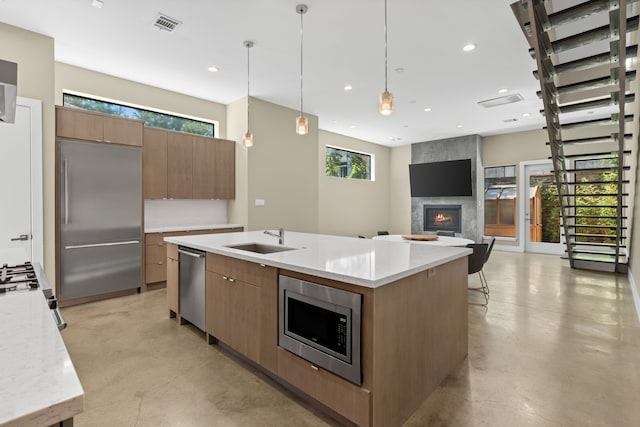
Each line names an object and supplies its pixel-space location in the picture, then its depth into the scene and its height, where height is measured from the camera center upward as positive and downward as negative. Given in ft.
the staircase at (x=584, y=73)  8.27 +4.30
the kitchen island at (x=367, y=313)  5.30 -2.16
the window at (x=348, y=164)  27.66 +4.17
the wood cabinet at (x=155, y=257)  14.93 -2.25
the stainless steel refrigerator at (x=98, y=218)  12.59 -0.36
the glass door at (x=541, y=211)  25.42 -0.09
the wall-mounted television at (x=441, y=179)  27.69 +2.80
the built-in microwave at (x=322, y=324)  5.38 -2.11
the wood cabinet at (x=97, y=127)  12.54 +3.40
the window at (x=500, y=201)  27.45 +0.77
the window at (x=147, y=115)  14.80 +4.89
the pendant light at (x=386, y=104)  8.83 +2.91
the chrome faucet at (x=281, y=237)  9.42 -0.81
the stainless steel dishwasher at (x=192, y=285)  9.43 -2.33
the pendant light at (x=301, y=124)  10.42 +2.87
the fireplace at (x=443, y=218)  28.73 -0.74
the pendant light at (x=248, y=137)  12.43 +2.80
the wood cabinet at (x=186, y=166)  15.35 +2.24
